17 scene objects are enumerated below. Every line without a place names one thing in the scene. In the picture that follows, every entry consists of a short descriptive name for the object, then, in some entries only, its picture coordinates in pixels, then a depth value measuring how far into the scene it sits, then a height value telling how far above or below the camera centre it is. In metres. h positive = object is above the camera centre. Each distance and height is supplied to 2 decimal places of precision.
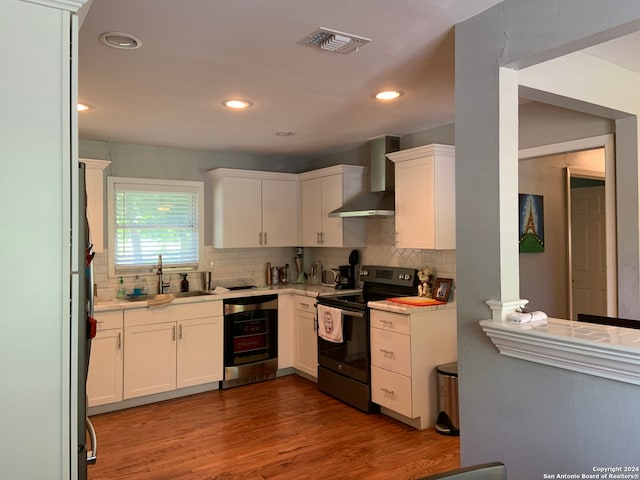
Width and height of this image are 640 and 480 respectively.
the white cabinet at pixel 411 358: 3.56 -0.84
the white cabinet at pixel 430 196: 3.74 +0.42
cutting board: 3.68 -0.41
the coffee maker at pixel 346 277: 4.93 -0.29
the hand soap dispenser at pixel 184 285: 4.86 -0.35
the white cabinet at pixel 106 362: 3.93 -0.92
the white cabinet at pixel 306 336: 4.69 -0.87
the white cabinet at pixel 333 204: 4.77 +0.48
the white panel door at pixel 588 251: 4.85 -0.03
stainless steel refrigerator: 1.63 -0.26
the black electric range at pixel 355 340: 3.93 -0.78
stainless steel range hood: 4.30 +0.62
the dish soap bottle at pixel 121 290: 4.55 -0.37
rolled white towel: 1.82 -0.26
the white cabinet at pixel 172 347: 4.12 -0.88
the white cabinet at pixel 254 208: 4.94 +0.45
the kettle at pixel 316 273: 5.53 -0.27
